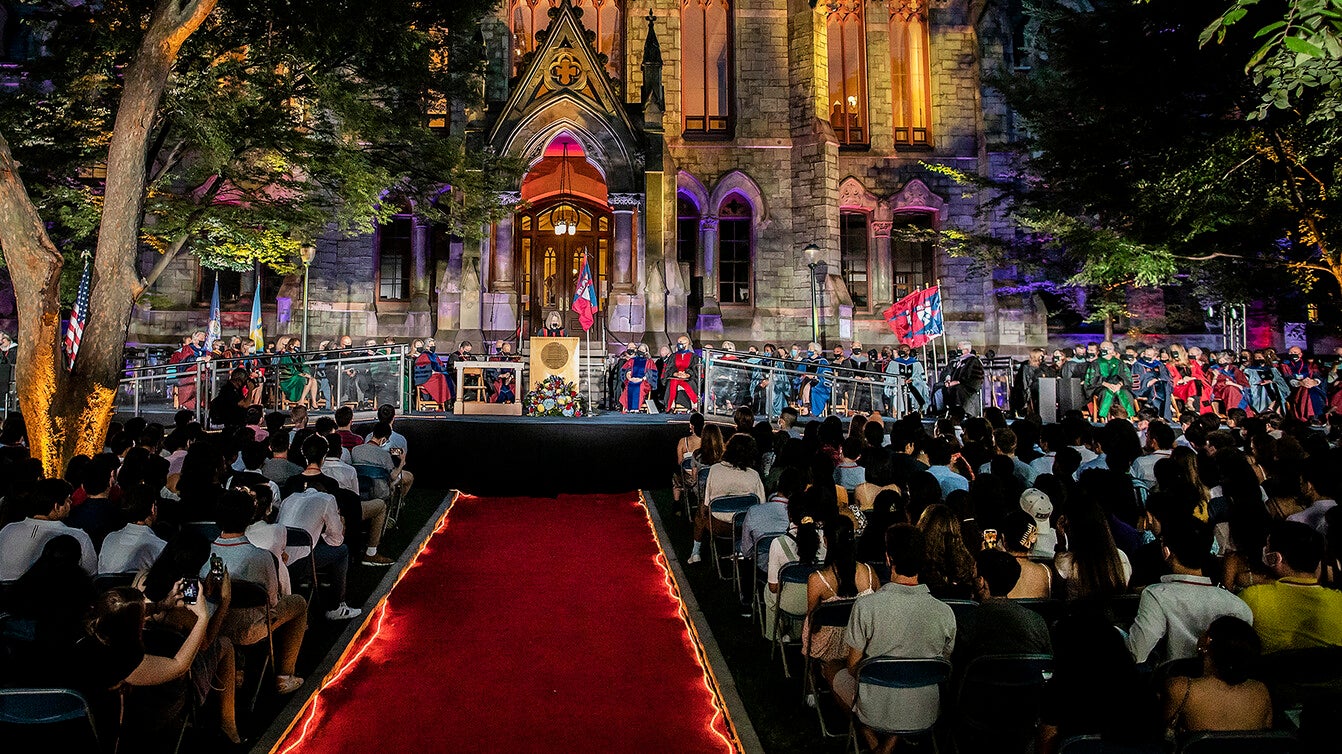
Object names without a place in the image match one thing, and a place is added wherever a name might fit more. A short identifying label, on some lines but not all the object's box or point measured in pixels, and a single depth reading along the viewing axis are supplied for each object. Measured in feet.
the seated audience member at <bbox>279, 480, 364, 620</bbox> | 21.53
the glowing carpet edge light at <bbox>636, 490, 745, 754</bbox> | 17.47
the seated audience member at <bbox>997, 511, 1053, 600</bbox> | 16.26
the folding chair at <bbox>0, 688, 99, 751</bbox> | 12.05
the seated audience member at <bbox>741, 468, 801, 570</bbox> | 22.21
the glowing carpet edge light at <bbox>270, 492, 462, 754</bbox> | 17.52
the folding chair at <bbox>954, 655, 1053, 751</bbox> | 13.71
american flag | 39.96
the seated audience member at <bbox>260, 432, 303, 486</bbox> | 26.48
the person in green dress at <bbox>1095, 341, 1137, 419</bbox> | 57.98
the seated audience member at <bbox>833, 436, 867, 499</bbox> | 27.40
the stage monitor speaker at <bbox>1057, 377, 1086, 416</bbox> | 61.11
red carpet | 17.51
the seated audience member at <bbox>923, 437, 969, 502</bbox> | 24.56
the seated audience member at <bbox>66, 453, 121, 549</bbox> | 19.47
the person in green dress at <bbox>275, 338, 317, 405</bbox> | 54.54
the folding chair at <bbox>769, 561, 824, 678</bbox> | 19.06
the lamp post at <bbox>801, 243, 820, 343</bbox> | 71.97
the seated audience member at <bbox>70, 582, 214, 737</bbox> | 12.11
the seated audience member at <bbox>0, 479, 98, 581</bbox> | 16.83
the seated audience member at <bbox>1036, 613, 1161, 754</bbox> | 11.28
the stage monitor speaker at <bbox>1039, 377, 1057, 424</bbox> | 62.49
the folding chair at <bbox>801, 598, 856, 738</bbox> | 16.14
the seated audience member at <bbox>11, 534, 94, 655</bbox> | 12.33
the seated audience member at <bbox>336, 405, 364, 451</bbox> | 32.09
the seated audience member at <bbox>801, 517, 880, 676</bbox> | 16.52
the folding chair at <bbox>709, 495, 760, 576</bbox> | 26.40
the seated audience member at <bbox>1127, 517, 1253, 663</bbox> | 13.28
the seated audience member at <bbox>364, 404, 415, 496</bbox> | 33.56
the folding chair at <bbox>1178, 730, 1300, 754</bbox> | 10.43
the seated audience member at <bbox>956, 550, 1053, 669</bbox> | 13.67
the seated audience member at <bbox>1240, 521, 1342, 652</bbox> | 13.42
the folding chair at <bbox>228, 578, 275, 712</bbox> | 16.76
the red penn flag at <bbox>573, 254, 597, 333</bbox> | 62.48
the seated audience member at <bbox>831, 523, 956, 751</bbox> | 14.14
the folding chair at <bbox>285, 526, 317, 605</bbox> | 21.02
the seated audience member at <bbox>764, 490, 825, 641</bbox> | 18.67
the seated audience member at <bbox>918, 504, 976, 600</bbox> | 16.28
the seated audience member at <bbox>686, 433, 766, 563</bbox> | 26.78
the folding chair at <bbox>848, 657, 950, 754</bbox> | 14.11
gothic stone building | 75.41
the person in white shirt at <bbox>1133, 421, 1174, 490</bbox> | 27.55
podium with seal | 55.98
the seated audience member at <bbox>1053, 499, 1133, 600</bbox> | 15.62
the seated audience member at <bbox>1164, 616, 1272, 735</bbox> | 11.32
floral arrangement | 54.60
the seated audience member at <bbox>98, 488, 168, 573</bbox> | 16.76
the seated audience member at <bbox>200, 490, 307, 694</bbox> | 17.08
